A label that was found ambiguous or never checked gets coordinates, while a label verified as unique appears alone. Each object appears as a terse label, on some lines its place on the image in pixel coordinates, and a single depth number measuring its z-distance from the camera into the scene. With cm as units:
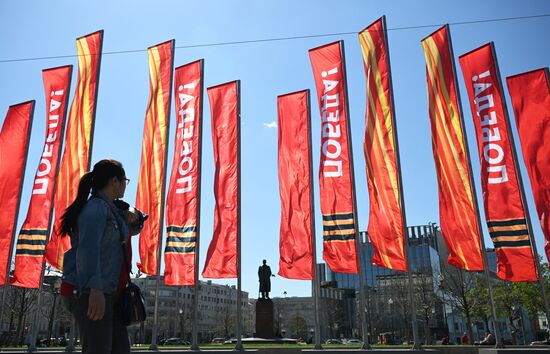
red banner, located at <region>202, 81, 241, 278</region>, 1633
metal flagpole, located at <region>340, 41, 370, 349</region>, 1481
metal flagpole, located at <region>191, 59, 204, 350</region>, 1636
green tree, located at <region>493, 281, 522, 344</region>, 4066
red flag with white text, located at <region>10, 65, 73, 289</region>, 1703
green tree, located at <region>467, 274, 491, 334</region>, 4559
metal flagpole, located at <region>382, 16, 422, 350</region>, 1426
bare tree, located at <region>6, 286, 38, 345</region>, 3405
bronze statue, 2431
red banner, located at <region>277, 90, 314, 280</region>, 1584
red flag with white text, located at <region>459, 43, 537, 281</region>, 1353
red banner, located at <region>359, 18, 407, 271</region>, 1484
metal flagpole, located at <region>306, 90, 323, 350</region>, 1535
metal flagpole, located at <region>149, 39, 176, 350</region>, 1669
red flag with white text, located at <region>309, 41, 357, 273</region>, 1532
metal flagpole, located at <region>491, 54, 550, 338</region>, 1334
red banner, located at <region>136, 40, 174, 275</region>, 1708
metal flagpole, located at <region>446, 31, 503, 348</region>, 1366
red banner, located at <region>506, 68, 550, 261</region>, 1363
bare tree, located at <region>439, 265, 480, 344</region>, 3356
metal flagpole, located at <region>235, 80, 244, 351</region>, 1622
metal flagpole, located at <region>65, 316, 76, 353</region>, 1572
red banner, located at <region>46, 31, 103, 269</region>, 1683
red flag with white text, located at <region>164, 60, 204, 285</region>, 1662
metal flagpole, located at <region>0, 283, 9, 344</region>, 1745
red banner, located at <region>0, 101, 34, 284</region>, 1780
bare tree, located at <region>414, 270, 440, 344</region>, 5050
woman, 312
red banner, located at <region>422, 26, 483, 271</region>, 1432
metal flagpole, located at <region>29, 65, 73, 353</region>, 1641
